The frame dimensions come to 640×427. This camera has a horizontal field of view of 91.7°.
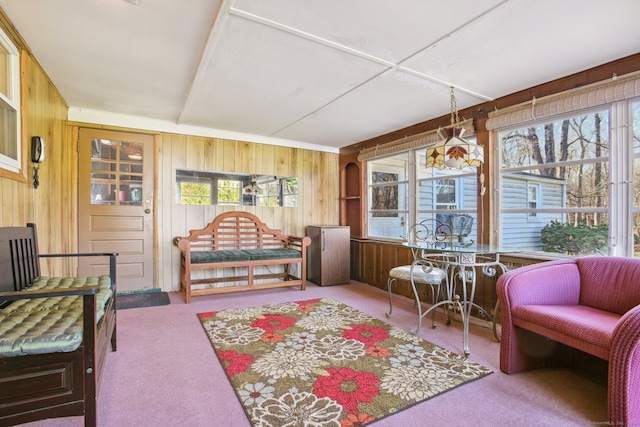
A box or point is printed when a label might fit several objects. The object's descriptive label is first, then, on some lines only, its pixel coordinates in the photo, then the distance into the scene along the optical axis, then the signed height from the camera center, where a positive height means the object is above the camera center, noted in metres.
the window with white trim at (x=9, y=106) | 2.02 +0.73
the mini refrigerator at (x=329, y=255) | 4.59 -0.63
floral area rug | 1.66 -1.04
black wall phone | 2.41 +0.51
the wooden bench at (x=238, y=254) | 3.82 -0.53
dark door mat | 3.48 -1.02
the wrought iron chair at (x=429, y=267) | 2.87 -0.54
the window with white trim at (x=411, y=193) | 3.66 +0.27
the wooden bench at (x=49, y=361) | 1.20 -0.60
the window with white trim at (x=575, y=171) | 2.34 +0.37
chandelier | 2.63 +0.53
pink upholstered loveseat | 1.74 -0.61
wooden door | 3.76 +0.13
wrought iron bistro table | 2.41 -0.43
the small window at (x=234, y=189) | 4.29 +0.36
